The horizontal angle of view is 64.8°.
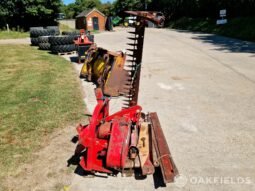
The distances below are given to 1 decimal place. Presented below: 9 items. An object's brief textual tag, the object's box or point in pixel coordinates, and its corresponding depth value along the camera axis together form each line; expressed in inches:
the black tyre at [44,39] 526.3
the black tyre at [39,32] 583.7
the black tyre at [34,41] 581.8
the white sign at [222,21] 830.4
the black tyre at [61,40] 452.0
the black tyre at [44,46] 523.2
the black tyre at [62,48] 460.5
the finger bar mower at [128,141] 121.5
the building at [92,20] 1400.5
